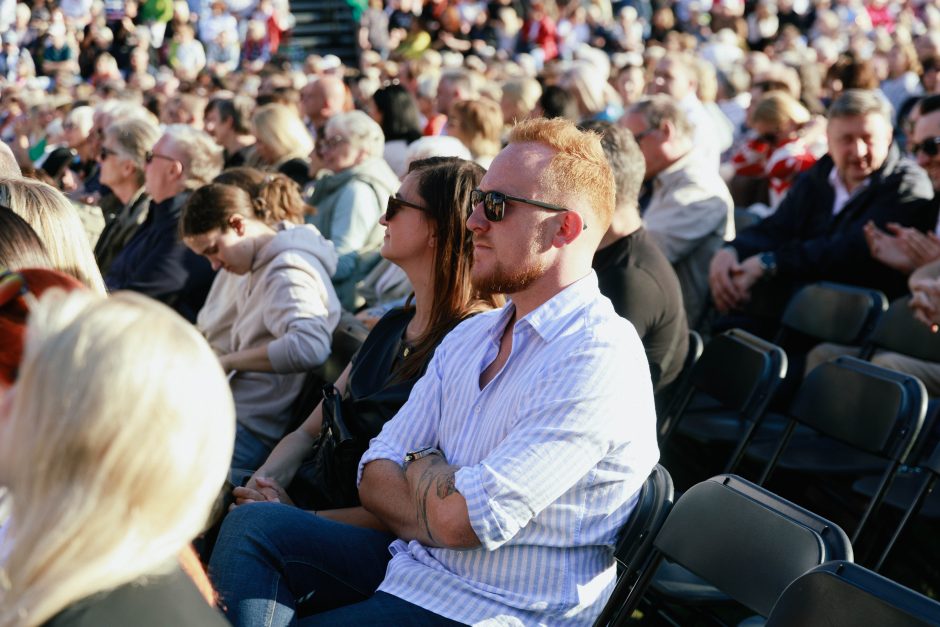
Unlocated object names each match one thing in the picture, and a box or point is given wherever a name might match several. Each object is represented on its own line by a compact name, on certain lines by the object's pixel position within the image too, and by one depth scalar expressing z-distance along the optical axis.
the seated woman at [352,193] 5.71
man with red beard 2.22
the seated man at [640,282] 3.70
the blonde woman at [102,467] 1.26
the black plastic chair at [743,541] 2.11
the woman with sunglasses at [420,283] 3.04
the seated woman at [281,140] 6.85
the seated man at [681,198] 5.32
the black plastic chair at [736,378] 3.54
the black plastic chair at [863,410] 3.21
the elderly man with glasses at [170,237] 5.17
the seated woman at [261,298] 3.93
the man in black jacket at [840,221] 4.97
